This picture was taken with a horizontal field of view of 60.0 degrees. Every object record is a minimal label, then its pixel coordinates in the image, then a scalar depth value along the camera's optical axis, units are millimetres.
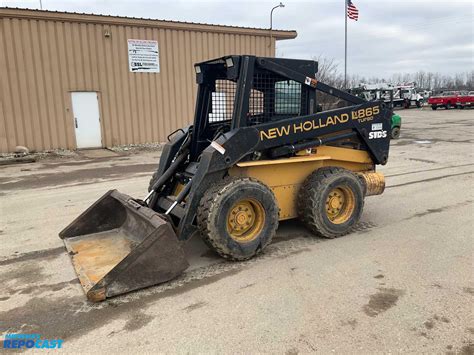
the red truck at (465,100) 38719
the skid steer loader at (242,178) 4164
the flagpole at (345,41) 31781
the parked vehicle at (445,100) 39875
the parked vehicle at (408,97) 44656
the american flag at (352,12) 29453
